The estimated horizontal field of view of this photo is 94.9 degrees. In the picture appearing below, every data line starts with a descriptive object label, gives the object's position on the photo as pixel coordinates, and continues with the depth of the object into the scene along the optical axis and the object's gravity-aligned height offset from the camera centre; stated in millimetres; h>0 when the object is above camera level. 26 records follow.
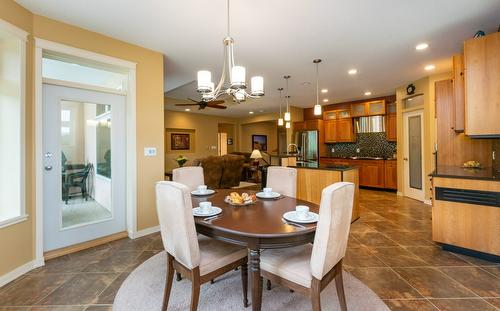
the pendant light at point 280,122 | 5414 +810
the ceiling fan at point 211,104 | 5605 +1331
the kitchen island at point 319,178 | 3696 -375
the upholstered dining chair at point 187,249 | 1446 -662
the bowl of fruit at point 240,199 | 2033 -390
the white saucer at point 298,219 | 1563 -438
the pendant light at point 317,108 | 3704 +772
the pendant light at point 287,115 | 4693 +836
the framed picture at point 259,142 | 11367 +731
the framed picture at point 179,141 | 8672 +634
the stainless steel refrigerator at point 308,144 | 7559 +386
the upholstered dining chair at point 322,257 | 1301 -666
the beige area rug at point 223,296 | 1791 -1163
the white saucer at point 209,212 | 1729 -423
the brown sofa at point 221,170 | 5160 -304
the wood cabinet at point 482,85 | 2510 +769
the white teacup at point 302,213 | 1635 -411
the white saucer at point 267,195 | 2285 -392
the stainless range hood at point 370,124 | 6484 +905
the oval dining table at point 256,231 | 1423 -471
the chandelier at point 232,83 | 2100 +725
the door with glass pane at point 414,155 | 5027 -12
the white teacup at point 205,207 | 1781 -394
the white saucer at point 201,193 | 2441 -379
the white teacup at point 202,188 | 2484 -340
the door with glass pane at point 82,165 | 2633 -74
